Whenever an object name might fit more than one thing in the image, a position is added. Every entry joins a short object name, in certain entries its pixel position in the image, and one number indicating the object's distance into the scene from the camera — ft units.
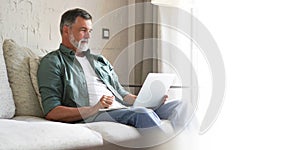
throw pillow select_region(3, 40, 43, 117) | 7.37
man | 6.94
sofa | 5.21
